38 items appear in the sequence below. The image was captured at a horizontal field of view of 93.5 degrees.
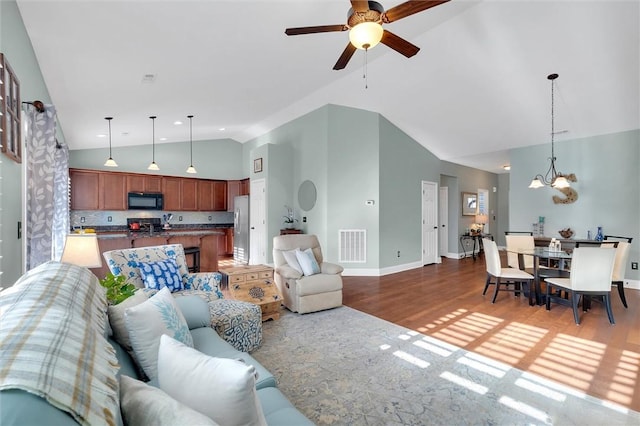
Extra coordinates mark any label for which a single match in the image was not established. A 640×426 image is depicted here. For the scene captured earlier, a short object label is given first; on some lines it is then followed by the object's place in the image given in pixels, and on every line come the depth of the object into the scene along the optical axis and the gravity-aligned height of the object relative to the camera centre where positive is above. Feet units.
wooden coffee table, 11.23 -2.92
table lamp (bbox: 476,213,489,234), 29.19 -0.80
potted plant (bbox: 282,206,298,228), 22.30 -0.43
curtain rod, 7.69 +2.78
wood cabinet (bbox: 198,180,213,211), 27.66 +1.62
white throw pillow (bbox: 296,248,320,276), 12.53 -2.12
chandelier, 15.02 +2.32
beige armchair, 12.07 -2.82
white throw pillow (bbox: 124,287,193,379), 4.32 -1.74
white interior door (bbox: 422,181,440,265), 23.50 -0.89
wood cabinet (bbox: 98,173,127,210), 23.07 +1.67
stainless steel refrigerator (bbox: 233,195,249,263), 25.23 -1.47
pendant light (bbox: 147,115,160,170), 18.24 +5.63
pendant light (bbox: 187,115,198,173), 19.22 +6.10
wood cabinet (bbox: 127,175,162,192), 24.24 +2.42
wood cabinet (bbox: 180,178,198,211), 26.71 +1.65
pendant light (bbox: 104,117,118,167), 19.80 +3.30
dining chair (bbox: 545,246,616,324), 11.21 -2.36
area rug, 6.28 -4.23
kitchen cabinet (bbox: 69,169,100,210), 21.99 +1.76
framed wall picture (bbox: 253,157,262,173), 23.00 +3.67
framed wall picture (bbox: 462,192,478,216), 28.22 +0.84
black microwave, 24.13 +0.97
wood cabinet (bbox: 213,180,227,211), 28.45 +1.66
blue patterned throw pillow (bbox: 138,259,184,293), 9.09 -1.94
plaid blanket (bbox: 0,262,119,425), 1.88 -1.02
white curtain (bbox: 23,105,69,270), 7.53 +0.83
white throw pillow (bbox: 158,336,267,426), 2.77 -1.68
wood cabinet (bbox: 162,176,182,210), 25.81 +1.77
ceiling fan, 7.14 +4.80
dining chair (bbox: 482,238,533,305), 13.57 -2.83
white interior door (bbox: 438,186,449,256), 27.66 -0.84
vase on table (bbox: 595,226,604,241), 16.81 -1.34
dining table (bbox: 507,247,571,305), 13.35 -2.68
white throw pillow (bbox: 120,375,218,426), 2.27 -1.59
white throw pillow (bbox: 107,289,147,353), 4.70 -1.78
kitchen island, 16.05 -1.71
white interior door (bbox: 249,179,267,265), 22.79 -0.84
